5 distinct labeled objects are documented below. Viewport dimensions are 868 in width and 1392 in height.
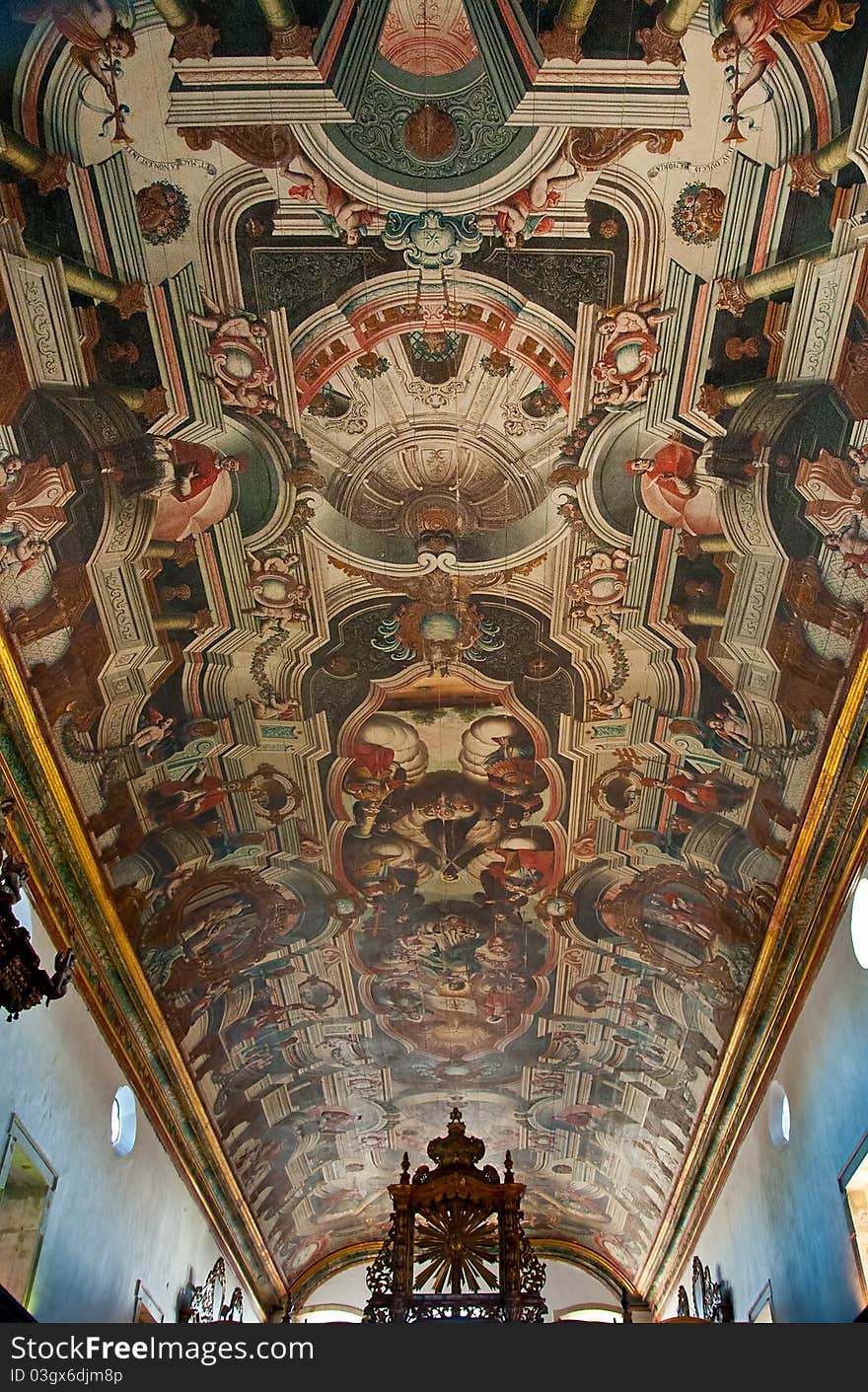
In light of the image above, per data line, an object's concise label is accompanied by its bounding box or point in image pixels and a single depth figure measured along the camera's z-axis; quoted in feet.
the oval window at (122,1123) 50.37
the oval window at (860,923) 38.01
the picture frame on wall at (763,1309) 52.02
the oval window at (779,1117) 48.65
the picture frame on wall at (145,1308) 53.72
